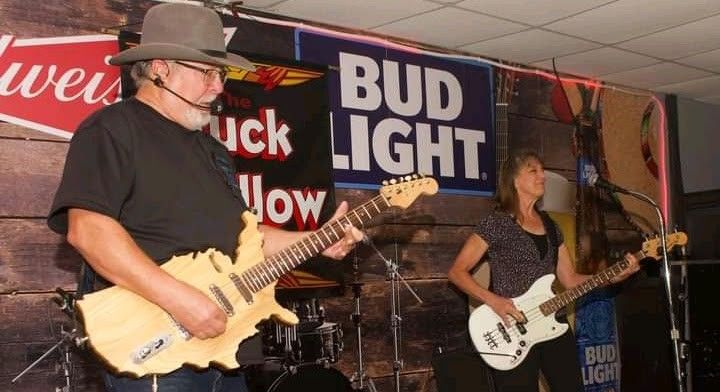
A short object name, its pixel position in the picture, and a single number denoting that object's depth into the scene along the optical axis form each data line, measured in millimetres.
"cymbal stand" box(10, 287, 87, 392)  3345
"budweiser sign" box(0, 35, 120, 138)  3789
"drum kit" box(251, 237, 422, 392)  4098
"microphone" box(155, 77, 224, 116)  2639
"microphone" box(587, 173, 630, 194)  4527
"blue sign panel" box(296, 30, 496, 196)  5059
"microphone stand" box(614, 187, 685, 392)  4363
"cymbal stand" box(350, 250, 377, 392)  4832
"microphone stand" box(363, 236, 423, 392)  5129
